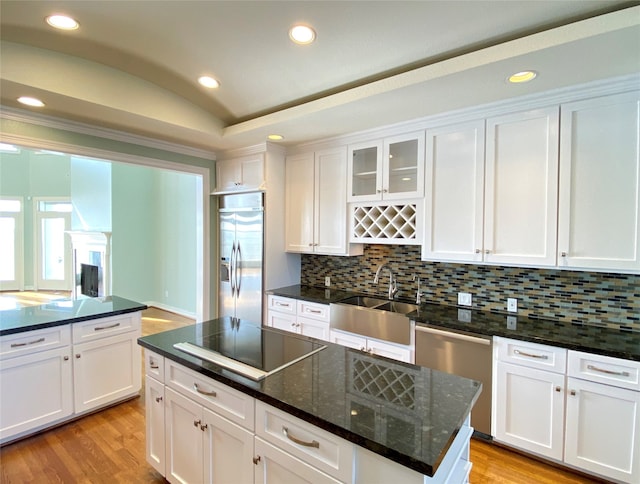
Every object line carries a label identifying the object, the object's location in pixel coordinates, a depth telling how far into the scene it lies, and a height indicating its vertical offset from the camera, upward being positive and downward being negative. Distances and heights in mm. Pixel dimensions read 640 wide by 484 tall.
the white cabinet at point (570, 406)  1816 -1051
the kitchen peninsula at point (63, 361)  2221 -996
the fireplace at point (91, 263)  6020 -587
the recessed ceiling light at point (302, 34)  1911 +1246
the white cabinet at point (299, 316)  3029 -819
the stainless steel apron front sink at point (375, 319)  2533 -708
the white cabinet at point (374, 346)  2539 -936
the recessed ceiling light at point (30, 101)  2275 +967
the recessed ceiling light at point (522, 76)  1881 +976
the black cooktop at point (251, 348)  1499 -619
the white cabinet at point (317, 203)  3234 +345
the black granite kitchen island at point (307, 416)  1014 -657
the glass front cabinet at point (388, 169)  2746 +622
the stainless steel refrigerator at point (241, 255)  3508 -231
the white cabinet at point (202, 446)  1394 -1027
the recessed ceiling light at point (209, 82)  2529 +1241
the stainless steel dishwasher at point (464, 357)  2230 -886
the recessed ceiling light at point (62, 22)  1877 +1276
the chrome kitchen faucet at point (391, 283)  3104 -467
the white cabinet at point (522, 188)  2174 +351
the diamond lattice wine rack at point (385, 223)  2807 +120
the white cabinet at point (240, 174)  3494 +700
